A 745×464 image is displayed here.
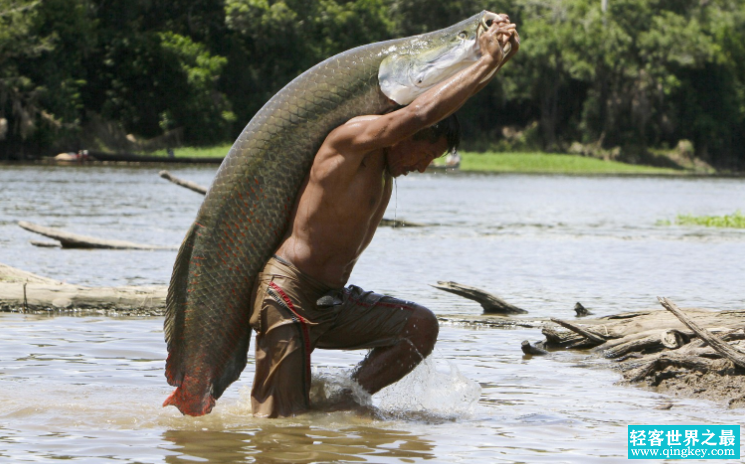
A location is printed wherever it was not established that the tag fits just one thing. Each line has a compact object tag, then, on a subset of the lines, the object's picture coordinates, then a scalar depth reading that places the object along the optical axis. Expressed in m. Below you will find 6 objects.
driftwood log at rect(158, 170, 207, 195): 27.89
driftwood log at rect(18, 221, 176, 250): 25.66
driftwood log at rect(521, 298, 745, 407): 12.75
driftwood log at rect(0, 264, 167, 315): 16.61
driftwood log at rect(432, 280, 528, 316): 17.31
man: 9.70
